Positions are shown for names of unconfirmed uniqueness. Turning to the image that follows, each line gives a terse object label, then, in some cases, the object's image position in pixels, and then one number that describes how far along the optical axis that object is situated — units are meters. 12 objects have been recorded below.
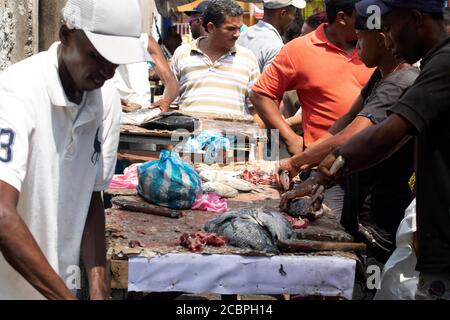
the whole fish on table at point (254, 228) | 3.69
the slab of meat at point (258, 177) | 5.19
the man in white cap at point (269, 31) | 8.00
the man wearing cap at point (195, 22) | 10.46
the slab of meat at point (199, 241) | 3.64
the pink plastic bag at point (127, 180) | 5.05
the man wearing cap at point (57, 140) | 2.41
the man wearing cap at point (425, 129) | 2.97
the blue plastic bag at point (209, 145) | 5.72
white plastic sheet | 3.58
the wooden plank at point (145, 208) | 4.27
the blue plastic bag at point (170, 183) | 4.40
